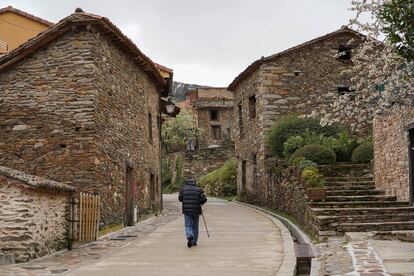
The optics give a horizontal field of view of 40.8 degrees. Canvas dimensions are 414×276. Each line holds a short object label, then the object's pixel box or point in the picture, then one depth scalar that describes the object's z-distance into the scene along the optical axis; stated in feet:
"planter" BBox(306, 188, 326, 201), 44.96
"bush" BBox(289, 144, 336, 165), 58.49
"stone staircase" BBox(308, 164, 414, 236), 39.40
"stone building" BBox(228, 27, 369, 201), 74.23
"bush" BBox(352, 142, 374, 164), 58.85
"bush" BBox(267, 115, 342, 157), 69.46
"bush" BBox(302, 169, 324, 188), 47.94
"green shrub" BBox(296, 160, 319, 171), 52.85
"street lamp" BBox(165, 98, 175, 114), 65.39
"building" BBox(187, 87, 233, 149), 177.27
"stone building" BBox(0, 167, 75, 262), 30.89
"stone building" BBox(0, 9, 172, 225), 43.52
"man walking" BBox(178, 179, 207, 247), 36.94
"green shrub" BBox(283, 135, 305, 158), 65.46
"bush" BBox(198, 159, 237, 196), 99.76
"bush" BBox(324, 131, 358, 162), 63.21
